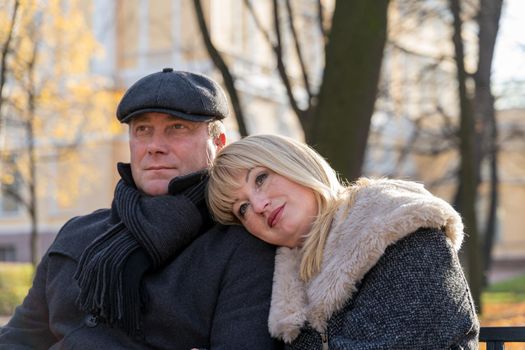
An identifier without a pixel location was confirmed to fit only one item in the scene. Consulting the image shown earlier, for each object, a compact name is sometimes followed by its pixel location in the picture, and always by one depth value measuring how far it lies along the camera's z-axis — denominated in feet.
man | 12.18
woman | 10.58
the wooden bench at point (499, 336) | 12.56
